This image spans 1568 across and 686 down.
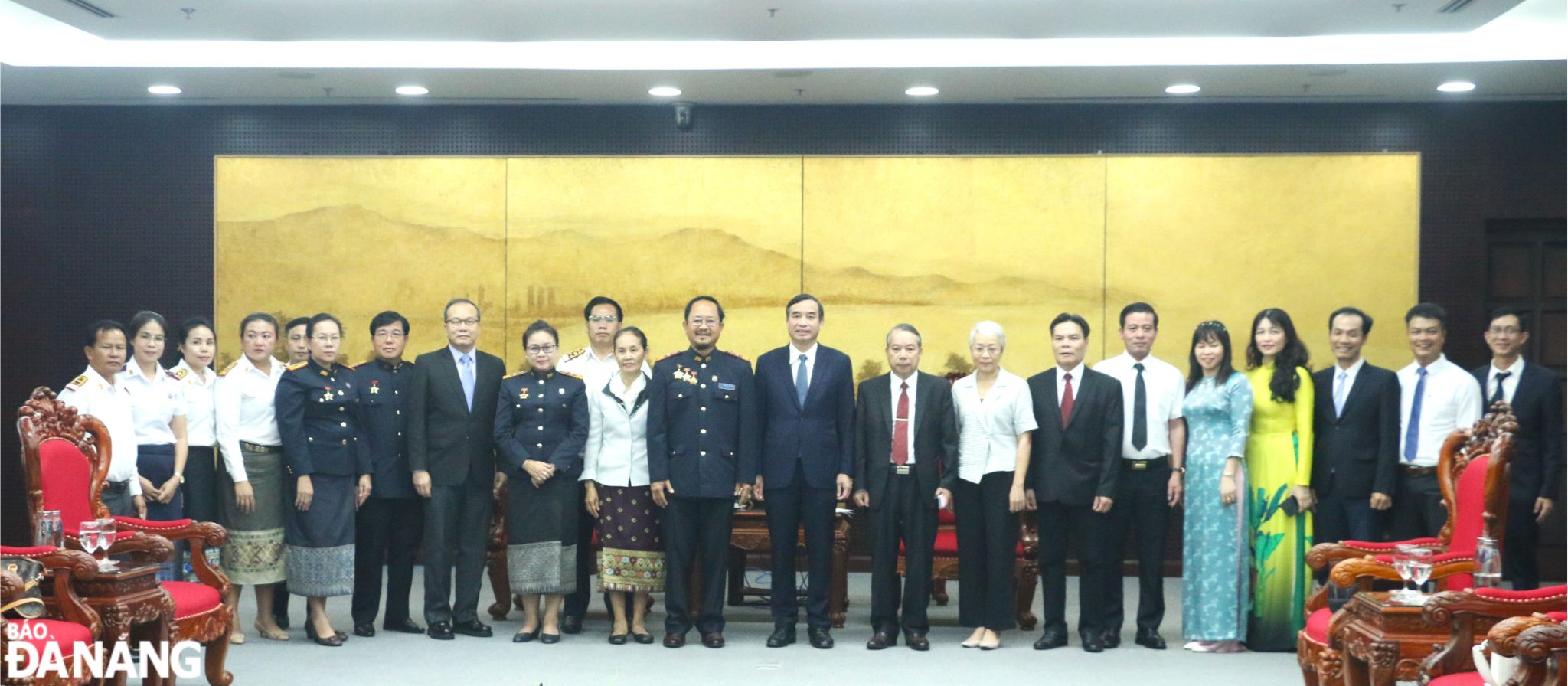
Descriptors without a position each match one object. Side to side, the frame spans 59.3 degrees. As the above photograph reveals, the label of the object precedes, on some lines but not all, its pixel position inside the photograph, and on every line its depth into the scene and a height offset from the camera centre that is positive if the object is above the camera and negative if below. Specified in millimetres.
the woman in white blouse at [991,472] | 5977 -554
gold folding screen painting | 8500 +627
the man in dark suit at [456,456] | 6113 -526
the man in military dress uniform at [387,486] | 6145 -665
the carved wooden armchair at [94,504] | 4703 -602
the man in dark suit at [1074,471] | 5996 -545
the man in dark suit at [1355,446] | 5961 -424
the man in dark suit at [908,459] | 5980 -502
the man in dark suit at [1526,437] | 6480 -407
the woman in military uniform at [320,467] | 5930 -567
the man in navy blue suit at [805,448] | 5996 -459
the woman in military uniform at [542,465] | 6035 -551
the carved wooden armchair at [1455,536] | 4406 -624
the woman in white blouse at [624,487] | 6066 -649
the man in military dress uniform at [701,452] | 5957 -478
